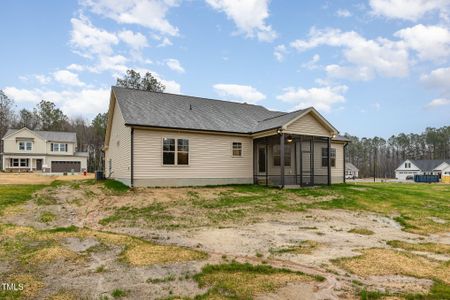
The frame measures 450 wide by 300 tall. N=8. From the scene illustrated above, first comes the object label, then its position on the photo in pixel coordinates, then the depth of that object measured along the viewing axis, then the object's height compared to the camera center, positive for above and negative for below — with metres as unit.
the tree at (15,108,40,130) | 64.50 +7.74
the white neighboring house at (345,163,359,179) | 77.20 -4.38
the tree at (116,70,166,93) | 51.50 +12.38
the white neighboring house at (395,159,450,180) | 74.62 -3.40
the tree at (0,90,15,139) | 59.76 +8.38
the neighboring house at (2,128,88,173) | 44.19 +0.61
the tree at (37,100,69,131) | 63.72 +8.28
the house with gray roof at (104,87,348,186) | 17.48 +0.79
